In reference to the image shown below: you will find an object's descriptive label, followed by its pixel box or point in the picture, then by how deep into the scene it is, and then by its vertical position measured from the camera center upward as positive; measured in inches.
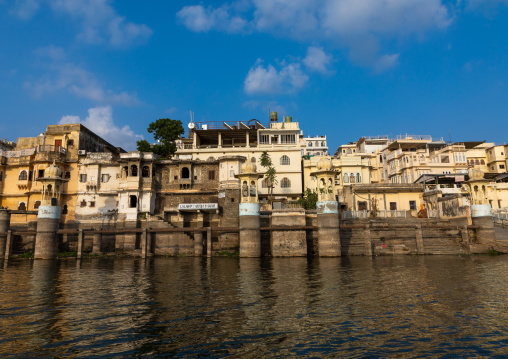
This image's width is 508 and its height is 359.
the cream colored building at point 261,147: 2273.6 +533.1
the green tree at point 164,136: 2263.8 +608.1
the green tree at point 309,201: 1907.0 +146.0
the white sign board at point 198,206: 1776.3 +118.7
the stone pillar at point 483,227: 1450.5 -11.5
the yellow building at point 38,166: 2023.9 +384.9
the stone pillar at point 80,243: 1528.1 -46.0
